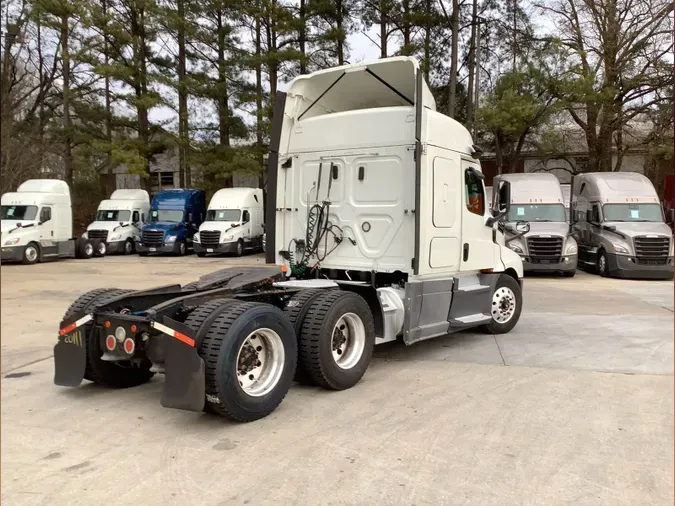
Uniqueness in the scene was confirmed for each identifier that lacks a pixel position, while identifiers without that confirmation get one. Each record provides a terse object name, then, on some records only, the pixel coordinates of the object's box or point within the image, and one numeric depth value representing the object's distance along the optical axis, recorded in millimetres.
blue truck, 24031
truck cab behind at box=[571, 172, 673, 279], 15820
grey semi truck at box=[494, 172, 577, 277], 16016
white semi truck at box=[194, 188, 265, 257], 23453
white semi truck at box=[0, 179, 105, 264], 19844
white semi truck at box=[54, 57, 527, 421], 4441
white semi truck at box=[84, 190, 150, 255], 24750
